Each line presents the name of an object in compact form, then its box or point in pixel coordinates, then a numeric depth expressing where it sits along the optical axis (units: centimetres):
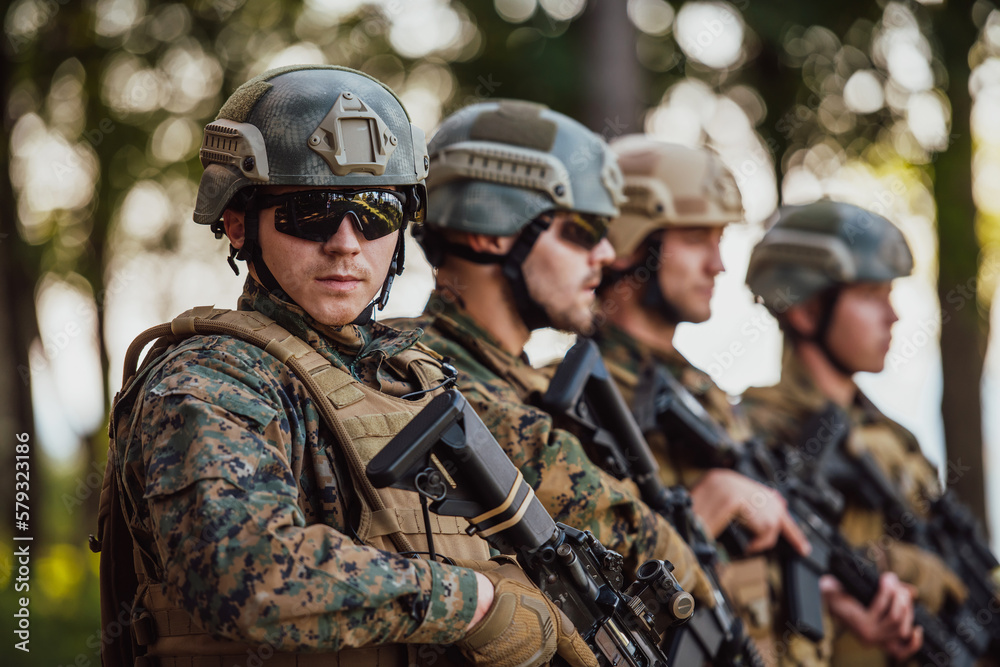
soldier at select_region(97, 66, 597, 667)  214
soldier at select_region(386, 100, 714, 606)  372
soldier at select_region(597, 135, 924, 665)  480
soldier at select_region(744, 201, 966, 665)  611
